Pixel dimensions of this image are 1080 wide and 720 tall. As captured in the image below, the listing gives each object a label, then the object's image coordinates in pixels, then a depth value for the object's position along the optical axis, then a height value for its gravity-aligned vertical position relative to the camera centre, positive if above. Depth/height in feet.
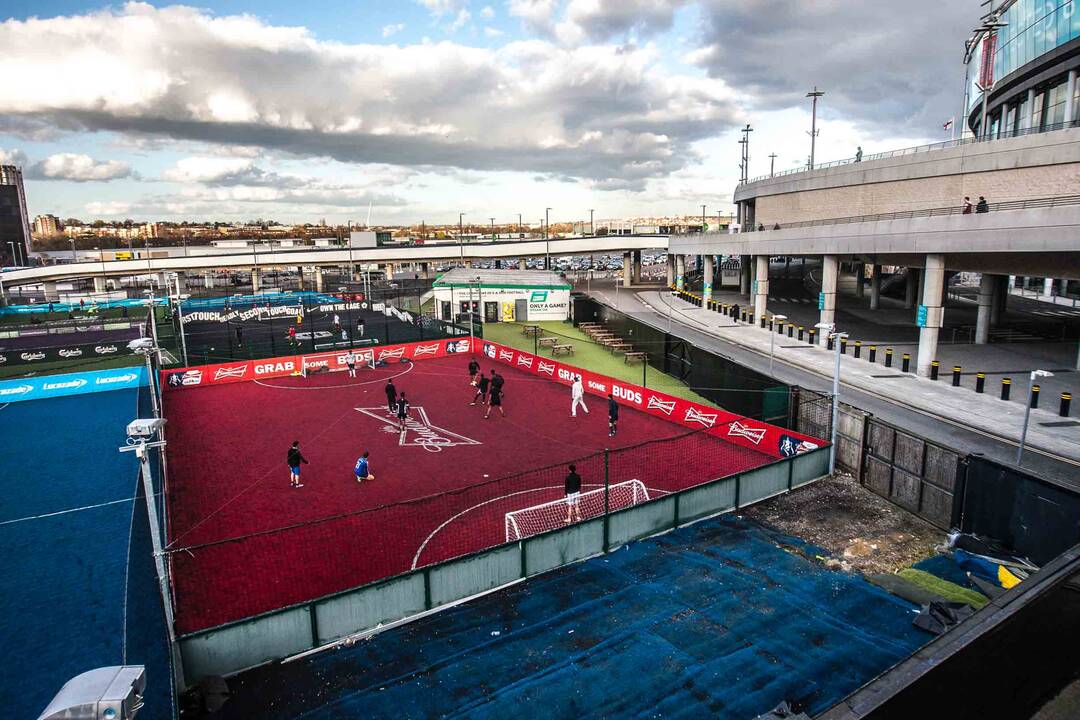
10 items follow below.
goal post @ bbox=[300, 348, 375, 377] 117.39 -20.03
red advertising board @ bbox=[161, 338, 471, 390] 108.27 -20.00
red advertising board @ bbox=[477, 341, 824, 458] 65.36 -20.39
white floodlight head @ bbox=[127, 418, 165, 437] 29.81 -8.09
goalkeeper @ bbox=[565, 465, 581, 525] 50.98 -19.81
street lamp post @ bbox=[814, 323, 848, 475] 56.59 -16.00
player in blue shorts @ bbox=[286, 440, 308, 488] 60.95 -20.31
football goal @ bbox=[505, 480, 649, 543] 51.16 -22.47
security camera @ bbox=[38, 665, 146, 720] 17.67 -12.77
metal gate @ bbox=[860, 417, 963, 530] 47.83 -18.55
